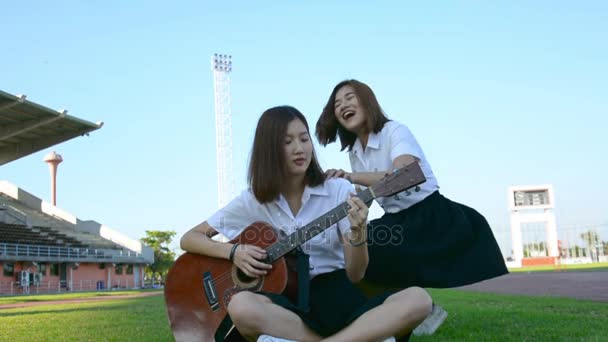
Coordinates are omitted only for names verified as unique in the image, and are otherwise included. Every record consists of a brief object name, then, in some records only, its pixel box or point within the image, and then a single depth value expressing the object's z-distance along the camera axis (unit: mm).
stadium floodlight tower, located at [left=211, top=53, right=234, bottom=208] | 44156
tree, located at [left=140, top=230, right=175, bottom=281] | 56244
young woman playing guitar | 2574
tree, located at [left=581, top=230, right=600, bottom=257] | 61928
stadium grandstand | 29219
